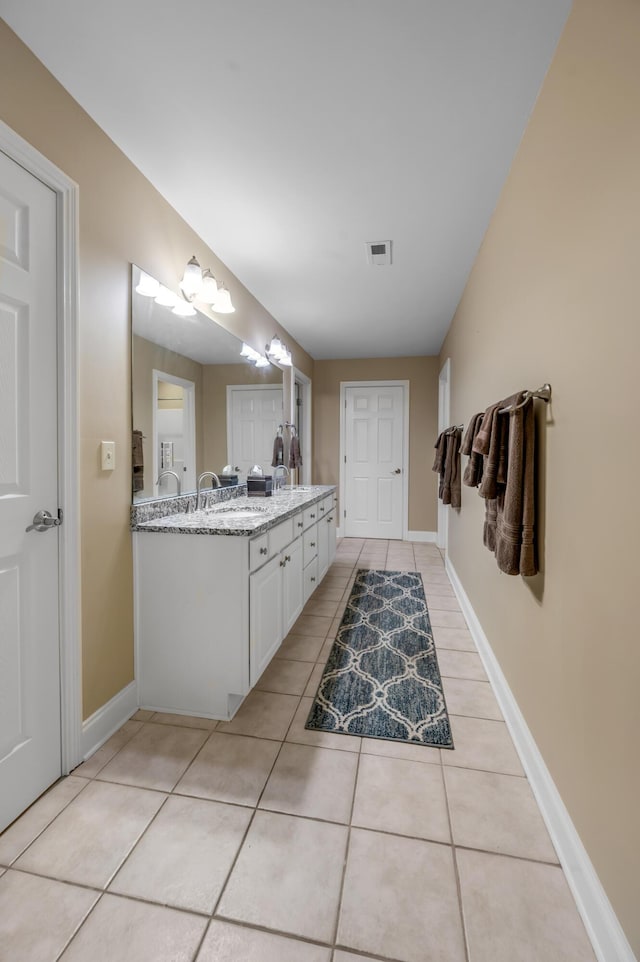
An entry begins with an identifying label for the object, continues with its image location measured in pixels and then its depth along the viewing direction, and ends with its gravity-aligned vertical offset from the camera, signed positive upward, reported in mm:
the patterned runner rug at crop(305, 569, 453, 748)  1795 -1060
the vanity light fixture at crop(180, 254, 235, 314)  2205 +929
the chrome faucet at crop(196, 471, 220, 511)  2548 -87
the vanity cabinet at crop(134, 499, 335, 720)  1810 -667
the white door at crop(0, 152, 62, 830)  1299 -88
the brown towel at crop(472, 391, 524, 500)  1628 +50
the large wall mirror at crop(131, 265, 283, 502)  1964 +357
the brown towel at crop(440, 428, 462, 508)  3330 -57
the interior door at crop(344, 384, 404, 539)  5508 +52
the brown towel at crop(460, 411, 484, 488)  2084 -11
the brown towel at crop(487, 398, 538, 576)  1462 -112
